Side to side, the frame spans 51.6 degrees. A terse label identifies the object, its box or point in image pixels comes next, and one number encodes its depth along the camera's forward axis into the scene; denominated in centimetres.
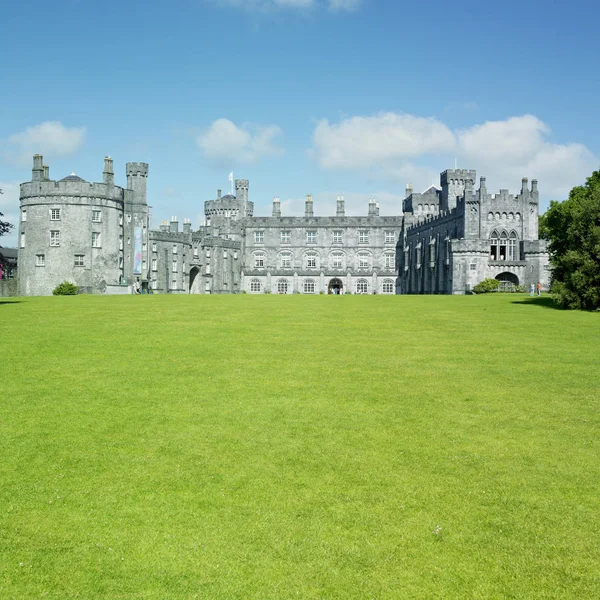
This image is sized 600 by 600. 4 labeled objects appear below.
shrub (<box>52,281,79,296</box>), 5288
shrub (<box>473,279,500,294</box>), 5706
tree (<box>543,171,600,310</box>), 2950
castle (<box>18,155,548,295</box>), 5994
